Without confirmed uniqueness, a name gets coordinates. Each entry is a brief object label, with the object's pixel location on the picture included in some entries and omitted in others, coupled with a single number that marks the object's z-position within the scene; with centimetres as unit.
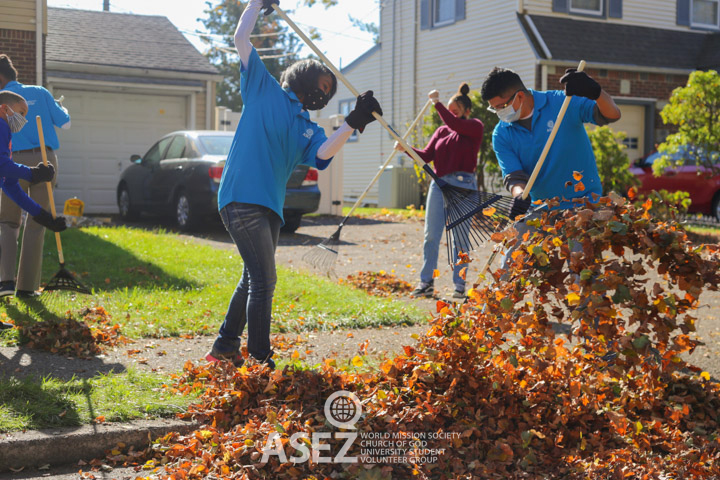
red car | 1745
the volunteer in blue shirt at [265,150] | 459
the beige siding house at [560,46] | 1986
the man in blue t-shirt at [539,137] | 513
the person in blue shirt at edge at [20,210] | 679
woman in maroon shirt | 795
